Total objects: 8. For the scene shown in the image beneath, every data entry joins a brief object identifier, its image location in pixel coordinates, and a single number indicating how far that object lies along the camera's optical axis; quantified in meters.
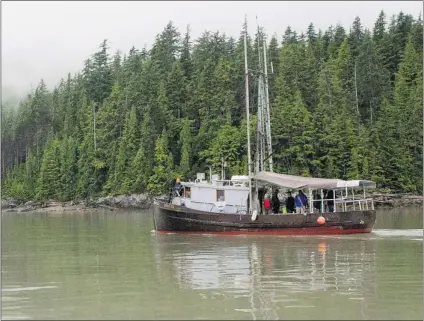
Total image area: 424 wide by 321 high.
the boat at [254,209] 29.19
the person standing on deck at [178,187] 33.22
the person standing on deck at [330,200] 30.88
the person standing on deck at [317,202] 31.32
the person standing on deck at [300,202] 30.22
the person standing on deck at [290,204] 31.33
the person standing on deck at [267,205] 30.77
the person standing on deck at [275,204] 31.30
